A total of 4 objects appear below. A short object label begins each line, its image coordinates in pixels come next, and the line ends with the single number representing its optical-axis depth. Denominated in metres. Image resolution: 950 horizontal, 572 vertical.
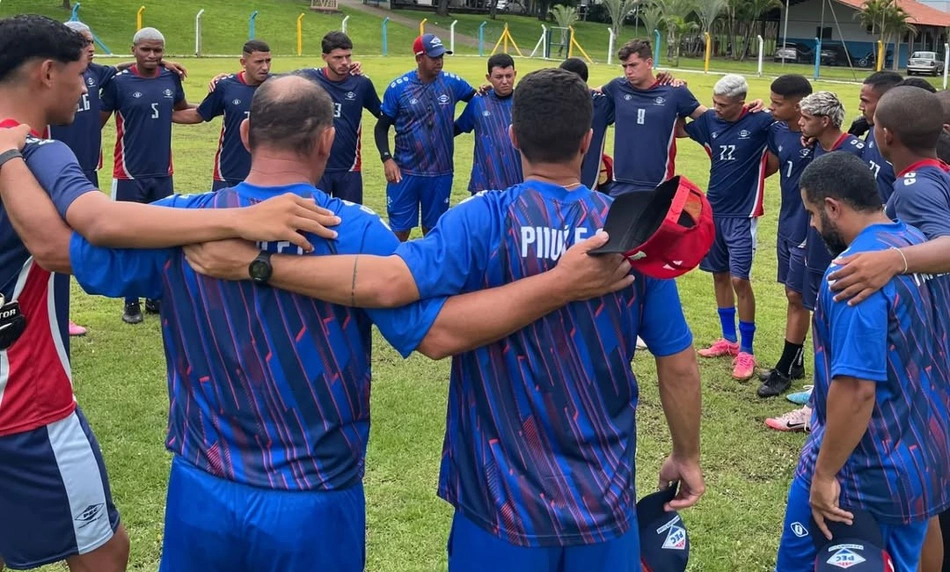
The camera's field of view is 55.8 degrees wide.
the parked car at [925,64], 47.66
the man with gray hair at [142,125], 9.15
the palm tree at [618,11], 58.00
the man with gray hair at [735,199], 7.89
